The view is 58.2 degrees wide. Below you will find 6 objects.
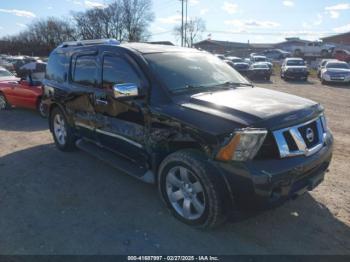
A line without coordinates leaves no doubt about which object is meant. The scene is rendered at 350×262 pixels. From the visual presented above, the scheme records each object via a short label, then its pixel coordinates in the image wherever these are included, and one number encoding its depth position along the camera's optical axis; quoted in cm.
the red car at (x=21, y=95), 949
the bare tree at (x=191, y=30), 8006
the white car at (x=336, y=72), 1986
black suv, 293
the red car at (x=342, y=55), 3861
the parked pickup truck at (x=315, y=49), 5128
